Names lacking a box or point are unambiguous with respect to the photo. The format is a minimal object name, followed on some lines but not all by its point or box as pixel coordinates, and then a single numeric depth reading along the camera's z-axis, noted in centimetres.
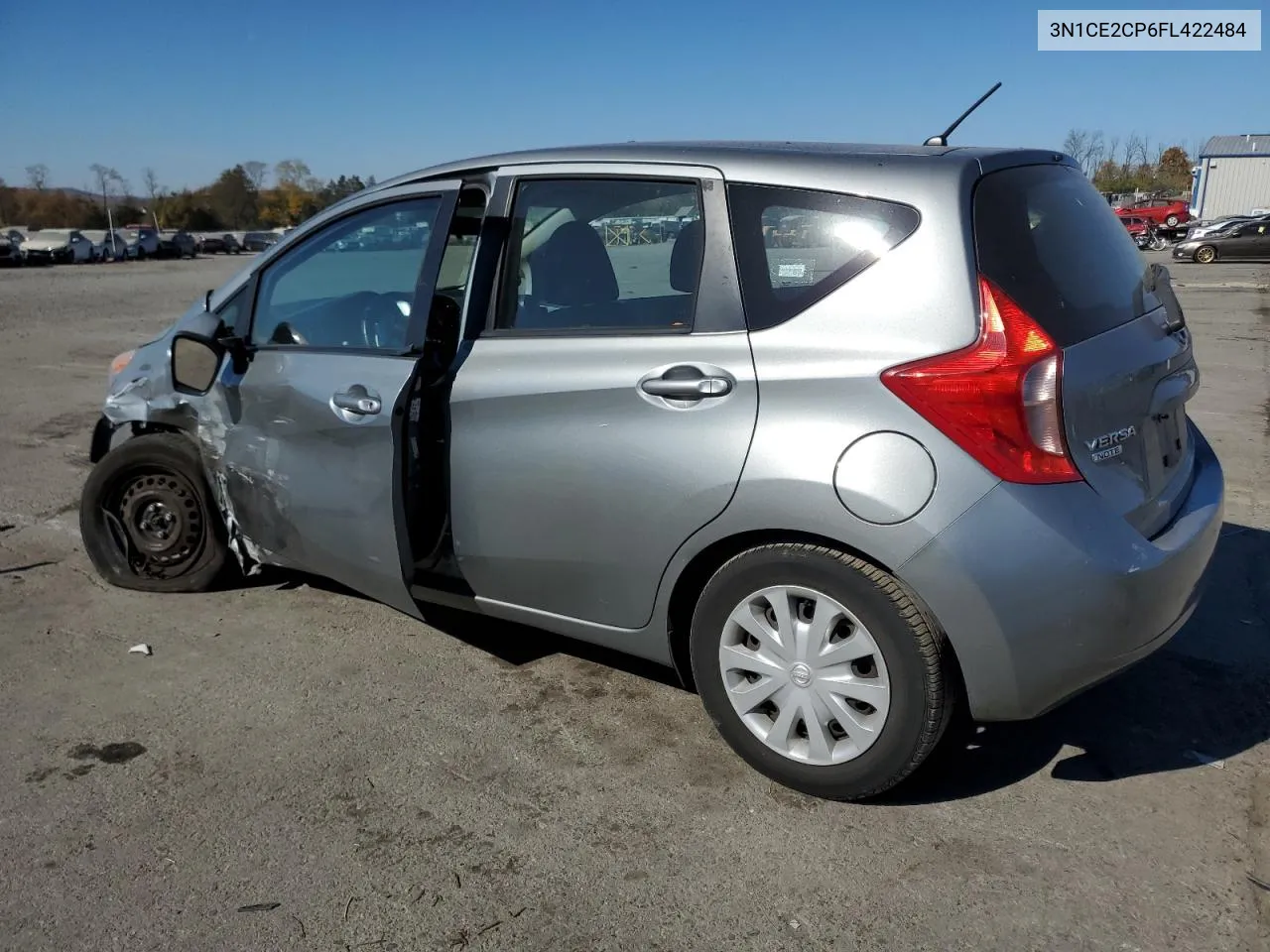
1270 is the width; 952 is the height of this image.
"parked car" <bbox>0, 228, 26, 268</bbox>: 4244
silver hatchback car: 262
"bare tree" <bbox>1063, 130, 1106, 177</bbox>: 6550
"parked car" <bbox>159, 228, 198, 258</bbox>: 5706
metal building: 6116
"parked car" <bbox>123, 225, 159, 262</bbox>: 5328
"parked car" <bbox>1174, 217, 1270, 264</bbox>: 3177
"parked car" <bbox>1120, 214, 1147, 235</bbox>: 3914
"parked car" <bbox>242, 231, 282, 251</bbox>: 6834
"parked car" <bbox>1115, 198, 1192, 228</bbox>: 4266
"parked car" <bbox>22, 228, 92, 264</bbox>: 4478
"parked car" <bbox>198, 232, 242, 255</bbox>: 6494
